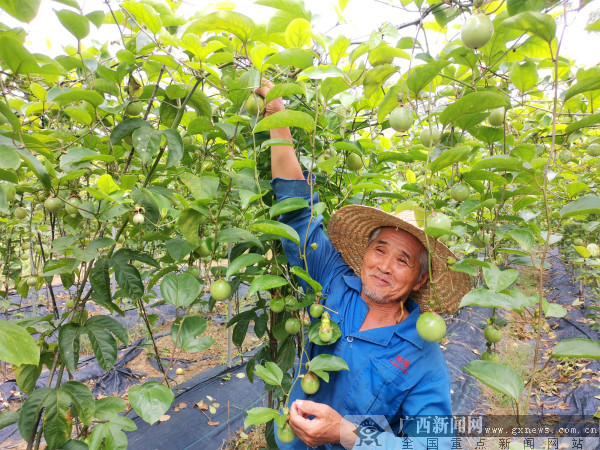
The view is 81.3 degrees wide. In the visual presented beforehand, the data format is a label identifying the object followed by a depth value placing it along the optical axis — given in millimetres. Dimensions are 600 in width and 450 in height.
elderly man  1129
